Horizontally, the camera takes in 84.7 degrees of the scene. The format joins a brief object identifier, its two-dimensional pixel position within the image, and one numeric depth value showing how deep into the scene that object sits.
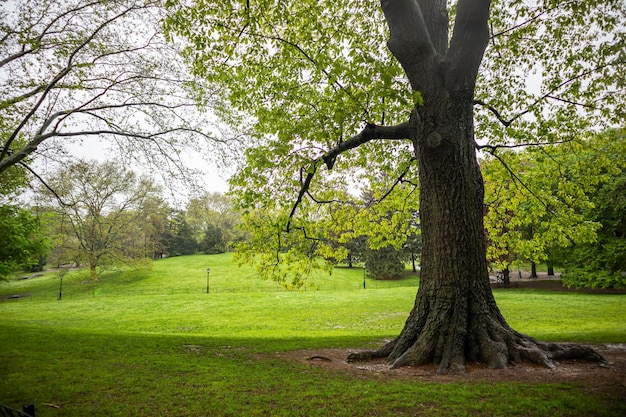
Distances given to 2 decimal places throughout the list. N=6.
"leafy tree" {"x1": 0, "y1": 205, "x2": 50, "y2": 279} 16.62
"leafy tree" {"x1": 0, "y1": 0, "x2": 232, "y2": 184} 10.48
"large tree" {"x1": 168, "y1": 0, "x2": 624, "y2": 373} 6.22
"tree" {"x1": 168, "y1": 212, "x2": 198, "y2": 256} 63.06
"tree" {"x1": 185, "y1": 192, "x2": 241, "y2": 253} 63.28
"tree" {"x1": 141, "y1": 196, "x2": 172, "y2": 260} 37.78
